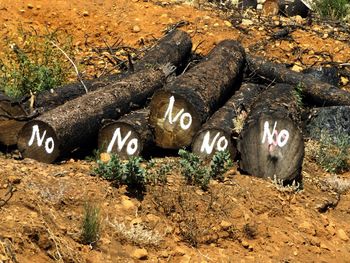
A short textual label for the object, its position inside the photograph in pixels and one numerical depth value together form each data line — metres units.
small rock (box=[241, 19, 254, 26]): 24.80
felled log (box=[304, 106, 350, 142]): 16.73
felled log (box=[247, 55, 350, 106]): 18.39
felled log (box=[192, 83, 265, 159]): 13.84
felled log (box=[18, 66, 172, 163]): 12.84
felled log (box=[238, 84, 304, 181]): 12.98
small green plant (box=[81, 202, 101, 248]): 9.17
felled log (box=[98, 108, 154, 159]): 13.48
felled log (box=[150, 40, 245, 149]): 13.84
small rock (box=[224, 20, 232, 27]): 24.36
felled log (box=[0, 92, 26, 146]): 13.67
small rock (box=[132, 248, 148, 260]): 9.52
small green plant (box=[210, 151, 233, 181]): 12.46
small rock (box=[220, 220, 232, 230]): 10.91
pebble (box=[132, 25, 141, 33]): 24.02
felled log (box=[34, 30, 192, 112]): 15.29
